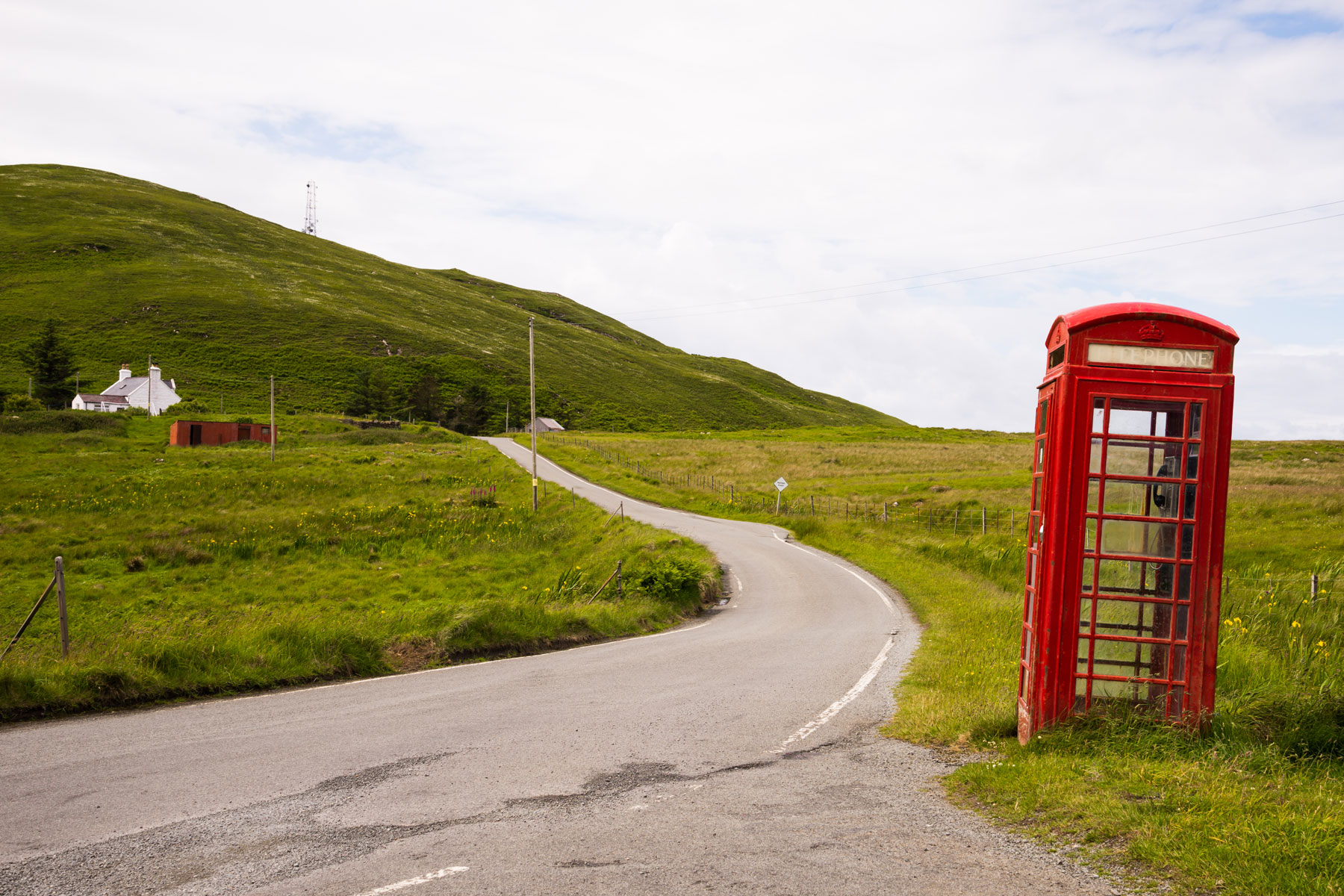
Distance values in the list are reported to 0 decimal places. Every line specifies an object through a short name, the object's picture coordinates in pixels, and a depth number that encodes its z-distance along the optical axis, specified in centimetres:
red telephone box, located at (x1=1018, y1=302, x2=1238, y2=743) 648
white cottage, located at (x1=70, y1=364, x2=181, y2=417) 8156
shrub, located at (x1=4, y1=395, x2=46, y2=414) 6744
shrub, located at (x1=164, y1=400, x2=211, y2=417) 7691
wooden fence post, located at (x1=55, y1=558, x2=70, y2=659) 1002
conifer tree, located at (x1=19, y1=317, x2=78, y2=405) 8200
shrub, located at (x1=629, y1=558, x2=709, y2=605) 2034
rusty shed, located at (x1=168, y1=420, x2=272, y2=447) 6178
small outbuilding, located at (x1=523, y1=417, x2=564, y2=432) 11656
